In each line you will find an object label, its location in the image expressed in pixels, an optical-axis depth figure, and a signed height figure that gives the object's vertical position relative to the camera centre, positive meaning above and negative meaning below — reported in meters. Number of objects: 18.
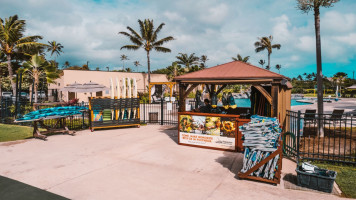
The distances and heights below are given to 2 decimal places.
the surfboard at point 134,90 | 12.53 +0.40
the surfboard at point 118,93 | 11.84 +0.19
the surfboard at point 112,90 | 12.18 +0.39
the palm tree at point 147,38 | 35.78 +9.76
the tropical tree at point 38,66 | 18.25 +2.49
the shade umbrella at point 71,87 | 14.44 +0.66
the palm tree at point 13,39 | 20.81 +5.76
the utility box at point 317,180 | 4.52 -1.77
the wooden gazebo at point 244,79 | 7.00 +0.61
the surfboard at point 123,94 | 11.92 +0.17
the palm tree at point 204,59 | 71.71 +12.46
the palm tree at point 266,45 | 51.12 +12.30
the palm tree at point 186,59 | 55.62 +9.65
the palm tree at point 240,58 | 59.09 +10.76
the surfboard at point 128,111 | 12.03 -0.77
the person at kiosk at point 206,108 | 8.84 -0.45
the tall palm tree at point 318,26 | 9.46 +3.17
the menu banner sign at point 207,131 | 7.55 -1.23
